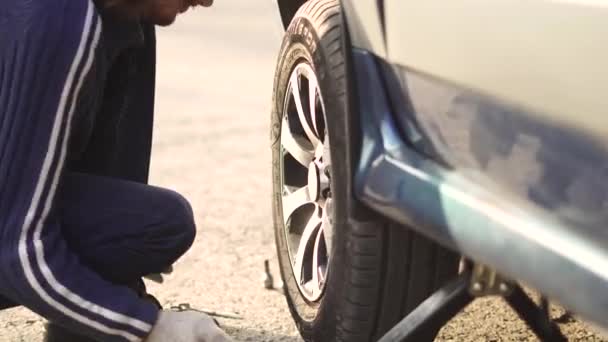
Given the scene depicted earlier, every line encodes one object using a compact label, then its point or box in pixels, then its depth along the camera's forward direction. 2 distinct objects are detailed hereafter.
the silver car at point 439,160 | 3.17
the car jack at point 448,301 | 3.52
